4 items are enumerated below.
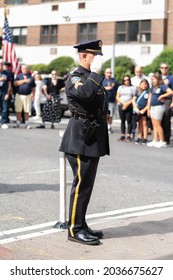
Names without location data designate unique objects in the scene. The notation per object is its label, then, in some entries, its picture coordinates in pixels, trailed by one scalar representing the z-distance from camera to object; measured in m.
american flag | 21.73
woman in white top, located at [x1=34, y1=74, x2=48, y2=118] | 21.81
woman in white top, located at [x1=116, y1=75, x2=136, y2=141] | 15.20
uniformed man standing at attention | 5.99
